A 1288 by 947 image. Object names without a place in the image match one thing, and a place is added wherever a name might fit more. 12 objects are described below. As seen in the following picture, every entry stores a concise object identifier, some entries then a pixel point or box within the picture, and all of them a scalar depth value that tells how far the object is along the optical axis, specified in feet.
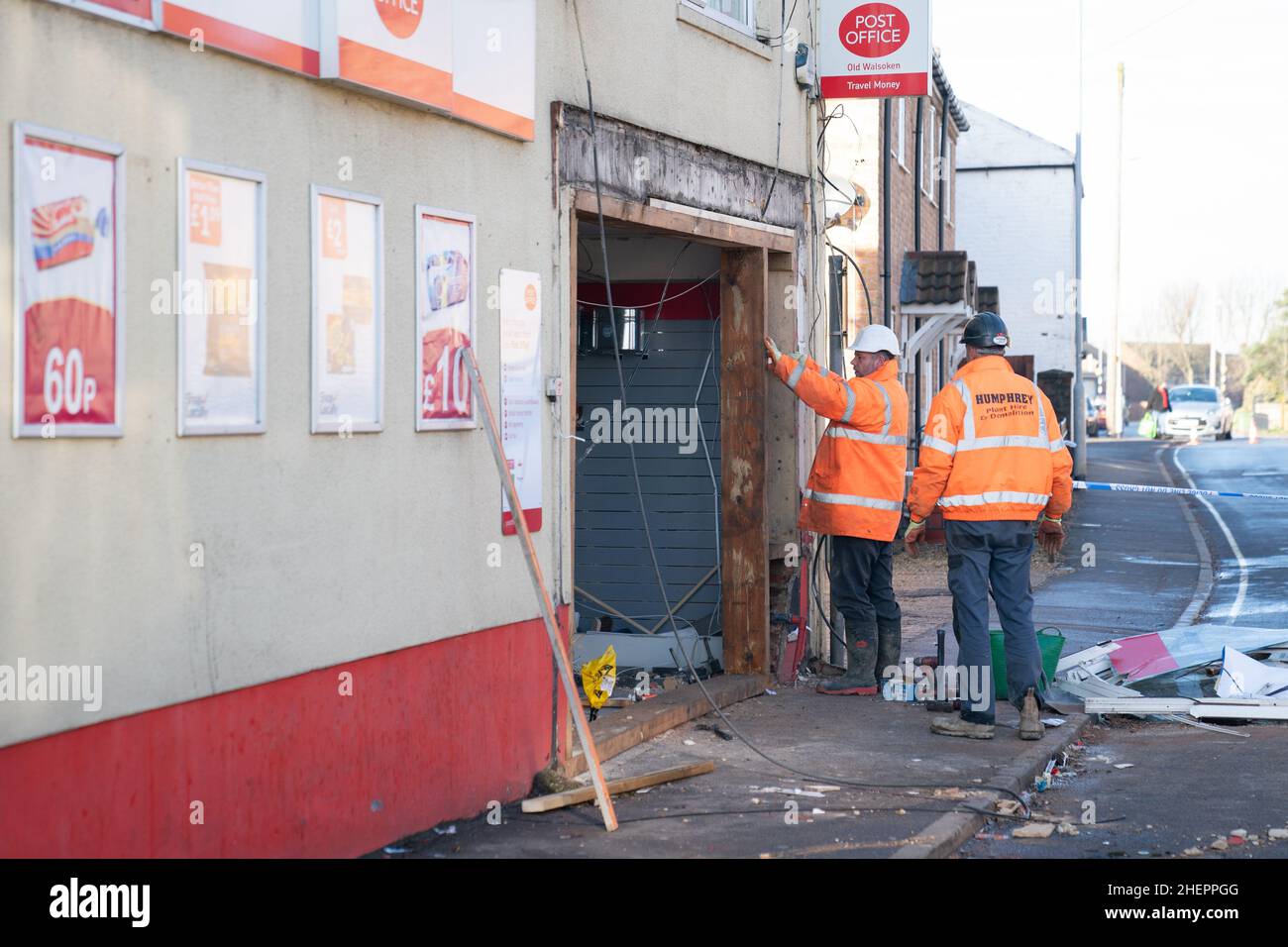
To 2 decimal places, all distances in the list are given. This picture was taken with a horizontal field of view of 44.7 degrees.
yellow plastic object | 25.10
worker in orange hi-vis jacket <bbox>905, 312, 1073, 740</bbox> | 26.25
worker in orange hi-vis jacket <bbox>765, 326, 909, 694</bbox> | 29.09
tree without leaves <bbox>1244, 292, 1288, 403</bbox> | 255.29
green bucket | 29.37
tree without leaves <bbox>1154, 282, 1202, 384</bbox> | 339.57
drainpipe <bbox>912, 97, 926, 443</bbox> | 75.41
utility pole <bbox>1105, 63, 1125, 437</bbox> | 154.47
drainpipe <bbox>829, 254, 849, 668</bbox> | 33.04
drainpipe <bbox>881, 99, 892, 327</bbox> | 62.90
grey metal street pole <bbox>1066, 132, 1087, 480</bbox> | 90.27
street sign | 30.99
